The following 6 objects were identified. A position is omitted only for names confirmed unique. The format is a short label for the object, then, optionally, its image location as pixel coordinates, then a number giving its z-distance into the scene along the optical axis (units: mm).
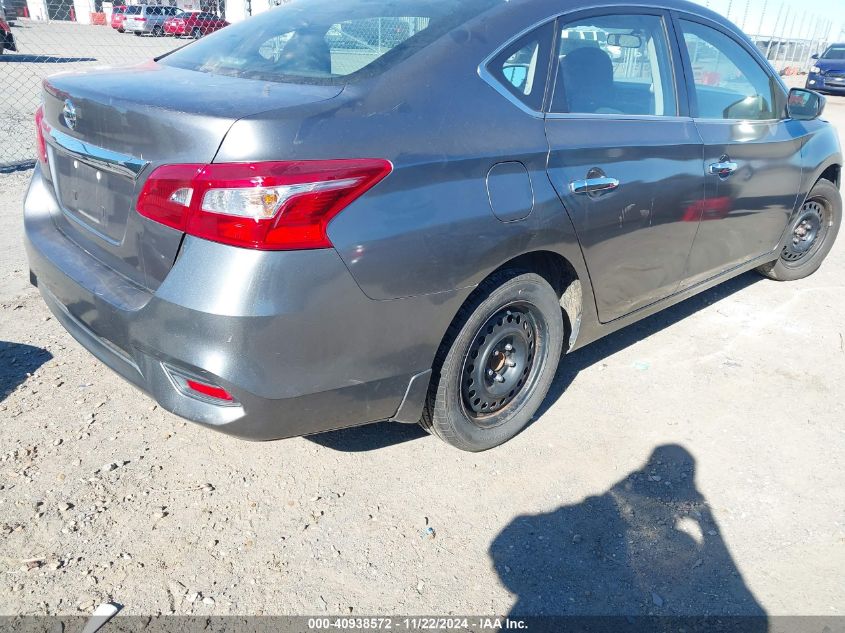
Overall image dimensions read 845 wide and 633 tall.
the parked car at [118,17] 32156
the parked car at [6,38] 18438
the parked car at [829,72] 23156
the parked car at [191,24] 21406
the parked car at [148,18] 29484
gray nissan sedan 1961
